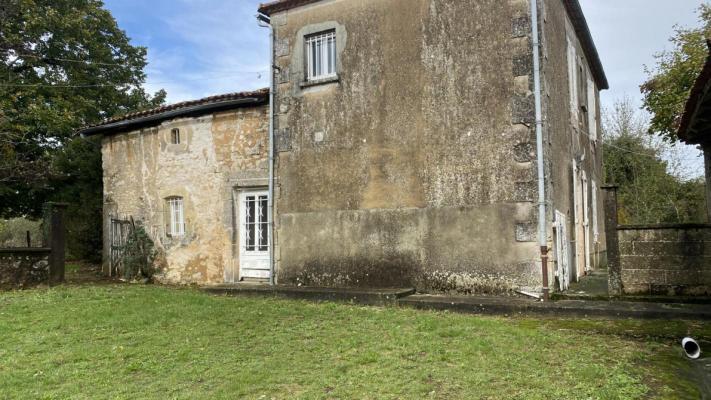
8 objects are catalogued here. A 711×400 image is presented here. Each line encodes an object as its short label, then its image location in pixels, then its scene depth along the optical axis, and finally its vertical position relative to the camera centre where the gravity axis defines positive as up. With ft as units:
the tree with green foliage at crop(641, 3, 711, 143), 44.68 +12.63
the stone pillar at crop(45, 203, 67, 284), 37.68 -0.28
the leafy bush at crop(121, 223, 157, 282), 41.11 -1.81
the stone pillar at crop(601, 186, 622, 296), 26.35 -1.31
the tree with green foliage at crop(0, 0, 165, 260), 50.90 +17.45
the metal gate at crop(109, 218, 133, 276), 42.98 -0.46
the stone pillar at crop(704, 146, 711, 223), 27.30 +2.92
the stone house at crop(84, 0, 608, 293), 28.30 +4.53
